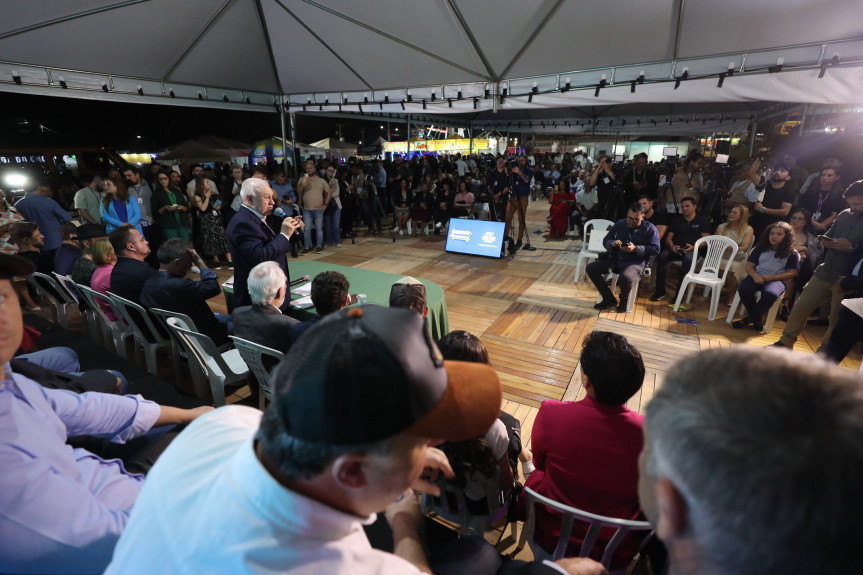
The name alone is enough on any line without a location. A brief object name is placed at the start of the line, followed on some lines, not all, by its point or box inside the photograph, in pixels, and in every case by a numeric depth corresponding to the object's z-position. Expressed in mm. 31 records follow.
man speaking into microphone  3035
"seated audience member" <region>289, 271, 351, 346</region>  2451
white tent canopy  4039
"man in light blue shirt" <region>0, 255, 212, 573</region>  942
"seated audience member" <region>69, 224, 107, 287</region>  3658
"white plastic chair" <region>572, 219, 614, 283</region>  6039
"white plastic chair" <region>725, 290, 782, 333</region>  4426
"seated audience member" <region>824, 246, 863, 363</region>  3240
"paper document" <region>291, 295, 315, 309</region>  3183
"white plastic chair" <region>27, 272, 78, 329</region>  4059
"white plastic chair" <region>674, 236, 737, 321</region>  4738
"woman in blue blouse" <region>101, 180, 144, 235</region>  5426
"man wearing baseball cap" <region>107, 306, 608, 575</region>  583
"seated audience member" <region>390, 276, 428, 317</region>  2383
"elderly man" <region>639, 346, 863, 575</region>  419
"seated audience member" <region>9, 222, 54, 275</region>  4332
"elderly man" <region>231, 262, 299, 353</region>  2521
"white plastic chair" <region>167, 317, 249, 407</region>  2680
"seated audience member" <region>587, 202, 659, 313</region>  4930
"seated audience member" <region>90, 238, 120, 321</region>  3422
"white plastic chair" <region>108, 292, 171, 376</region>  3094
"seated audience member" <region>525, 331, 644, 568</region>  1410
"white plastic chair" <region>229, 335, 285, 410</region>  2365
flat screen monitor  7234
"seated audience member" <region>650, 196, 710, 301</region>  5402
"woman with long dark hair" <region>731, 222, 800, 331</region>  4309
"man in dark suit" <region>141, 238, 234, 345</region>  2918
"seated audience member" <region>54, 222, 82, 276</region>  4172
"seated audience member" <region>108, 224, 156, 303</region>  3135
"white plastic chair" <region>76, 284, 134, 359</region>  3402
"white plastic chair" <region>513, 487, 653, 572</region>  1301
